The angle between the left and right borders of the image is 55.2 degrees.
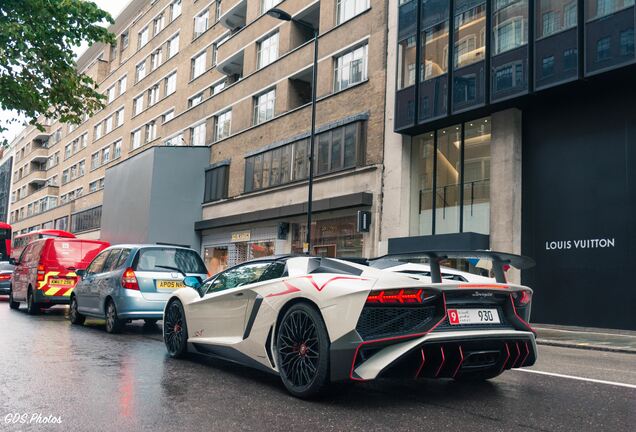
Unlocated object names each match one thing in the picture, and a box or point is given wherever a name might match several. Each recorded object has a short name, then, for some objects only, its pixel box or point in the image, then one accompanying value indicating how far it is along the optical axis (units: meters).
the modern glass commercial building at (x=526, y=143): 15.32
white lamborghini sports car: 4.50
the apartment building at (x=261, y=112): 22.84
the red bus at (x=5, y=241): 37.63
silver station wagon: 9.98
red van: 13.98
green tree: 16.66
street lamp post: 19.97
